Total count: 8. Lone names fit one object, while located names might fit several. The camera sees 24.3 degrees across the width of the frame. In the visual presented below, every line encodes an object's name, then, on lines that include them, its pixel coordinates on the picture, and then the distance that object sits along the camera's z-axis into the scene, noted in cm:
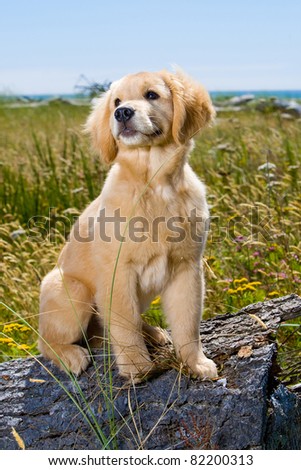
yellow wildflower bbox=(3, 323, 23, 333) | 405
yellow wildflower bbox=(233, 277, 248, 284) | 409
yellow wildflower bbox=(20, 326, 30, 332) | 410
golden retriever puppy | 302
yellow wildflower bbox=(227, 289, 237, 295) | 405
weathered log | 268
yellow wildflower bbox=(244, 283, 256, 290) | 399
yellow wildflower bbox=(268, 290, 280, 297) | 398
